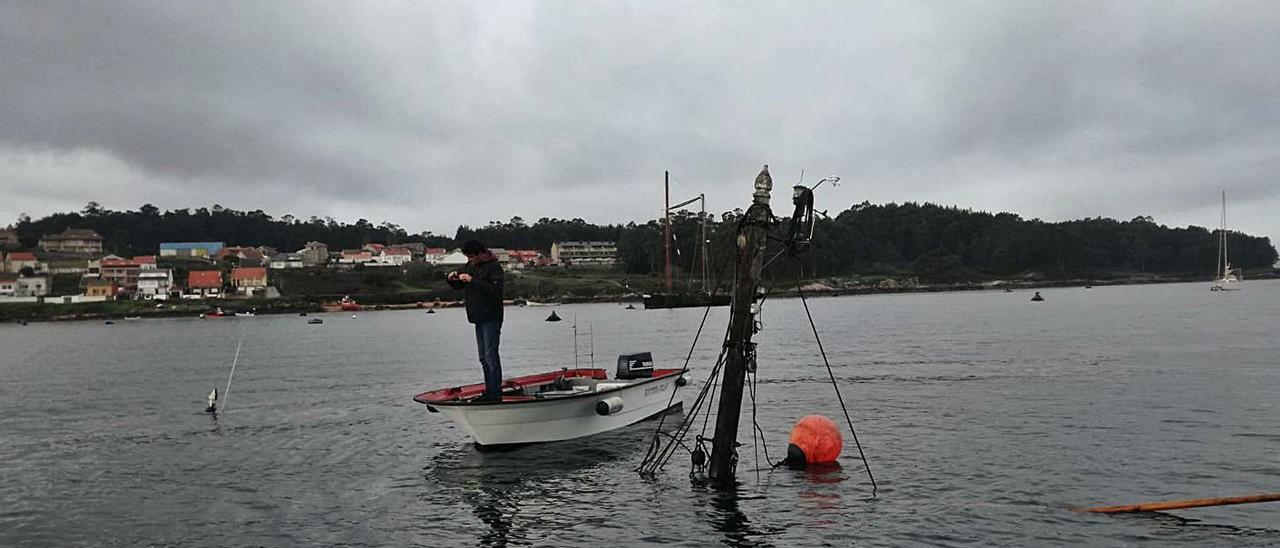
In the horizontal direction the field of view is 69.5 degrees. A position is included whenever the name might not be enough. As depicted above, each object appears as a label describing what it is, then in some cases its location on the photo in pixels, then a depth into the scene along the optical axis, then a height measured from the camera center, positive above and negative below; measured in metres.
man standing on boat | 20.94 -0.45
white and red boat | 21.94 -3.07
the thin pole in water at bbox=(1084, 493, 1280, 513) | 14.23 -3.75
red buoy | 20.84 -3.72
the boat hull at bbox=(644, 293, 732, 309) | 97.38 -2.17
